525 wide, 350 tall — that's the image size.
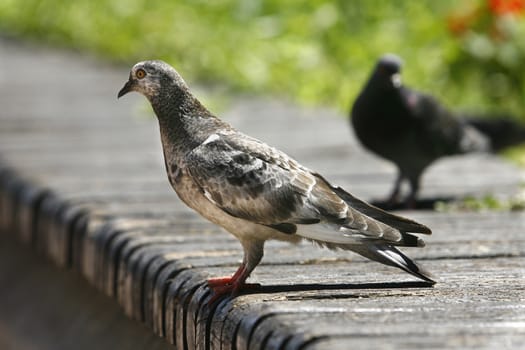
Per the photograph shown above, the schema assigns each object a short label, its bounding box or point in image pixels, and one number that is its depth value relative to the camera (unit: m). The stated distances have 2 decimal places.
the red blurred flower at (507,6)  16.73
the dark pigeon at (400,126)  11.12
